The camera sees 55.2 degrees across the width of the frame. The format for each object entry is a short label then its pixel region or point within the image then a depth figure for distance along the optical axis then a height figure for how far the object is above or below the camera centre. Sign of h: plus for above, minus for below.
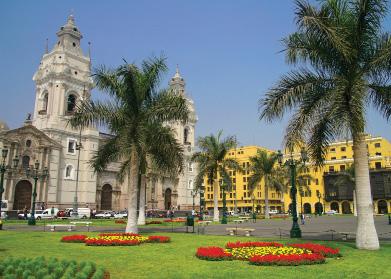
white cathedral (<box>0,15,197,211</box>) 51.44 +9.33
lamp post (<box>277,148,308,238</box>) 18.81 +0.34
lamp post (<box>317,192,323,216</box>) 78.72 +1.40
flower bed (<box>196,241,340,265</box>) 9.91 -1.20
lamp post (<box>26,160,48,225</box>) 52.16 +5.09
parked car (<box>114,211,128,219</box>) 51.75 -0.64
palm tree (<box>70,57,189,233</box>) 18.44 +4.77
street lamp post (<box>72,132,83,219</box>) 46.42 +0.14
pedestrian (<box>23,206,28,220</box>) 42.75 -0.27
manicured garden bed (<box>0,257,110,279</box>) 7.39 -1.23
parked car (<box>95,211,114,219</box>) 51.85 -0.65
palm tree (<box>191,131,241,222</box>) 38.91 +5.25
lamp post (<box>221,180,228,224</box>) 37.56 -0.89
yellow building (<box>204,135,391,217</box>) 71.56 +5.42
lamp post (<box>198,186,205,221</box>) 42.46 +1.74
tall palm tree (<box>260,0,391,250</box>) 12.68 +4.80
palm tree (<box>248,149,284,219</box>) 48.59 +5.23
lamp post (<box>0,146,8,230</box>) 24.95 +3.52
